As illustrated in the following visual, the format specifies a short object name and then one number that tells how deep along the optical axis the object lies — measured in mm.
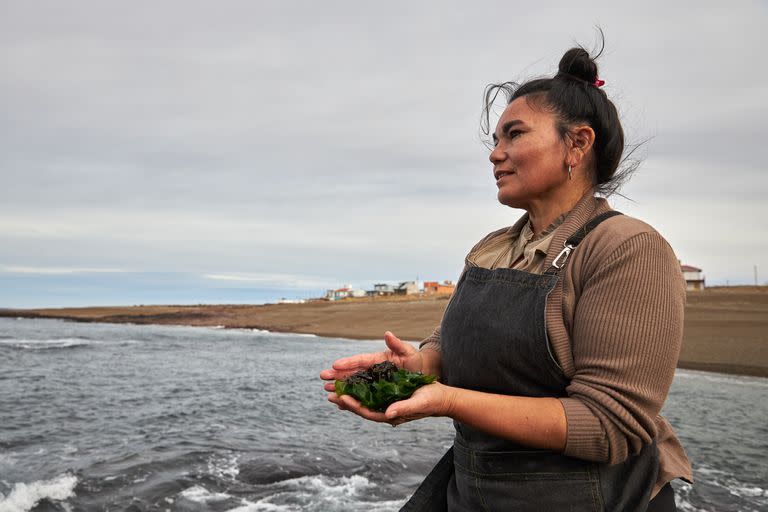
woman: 1697
